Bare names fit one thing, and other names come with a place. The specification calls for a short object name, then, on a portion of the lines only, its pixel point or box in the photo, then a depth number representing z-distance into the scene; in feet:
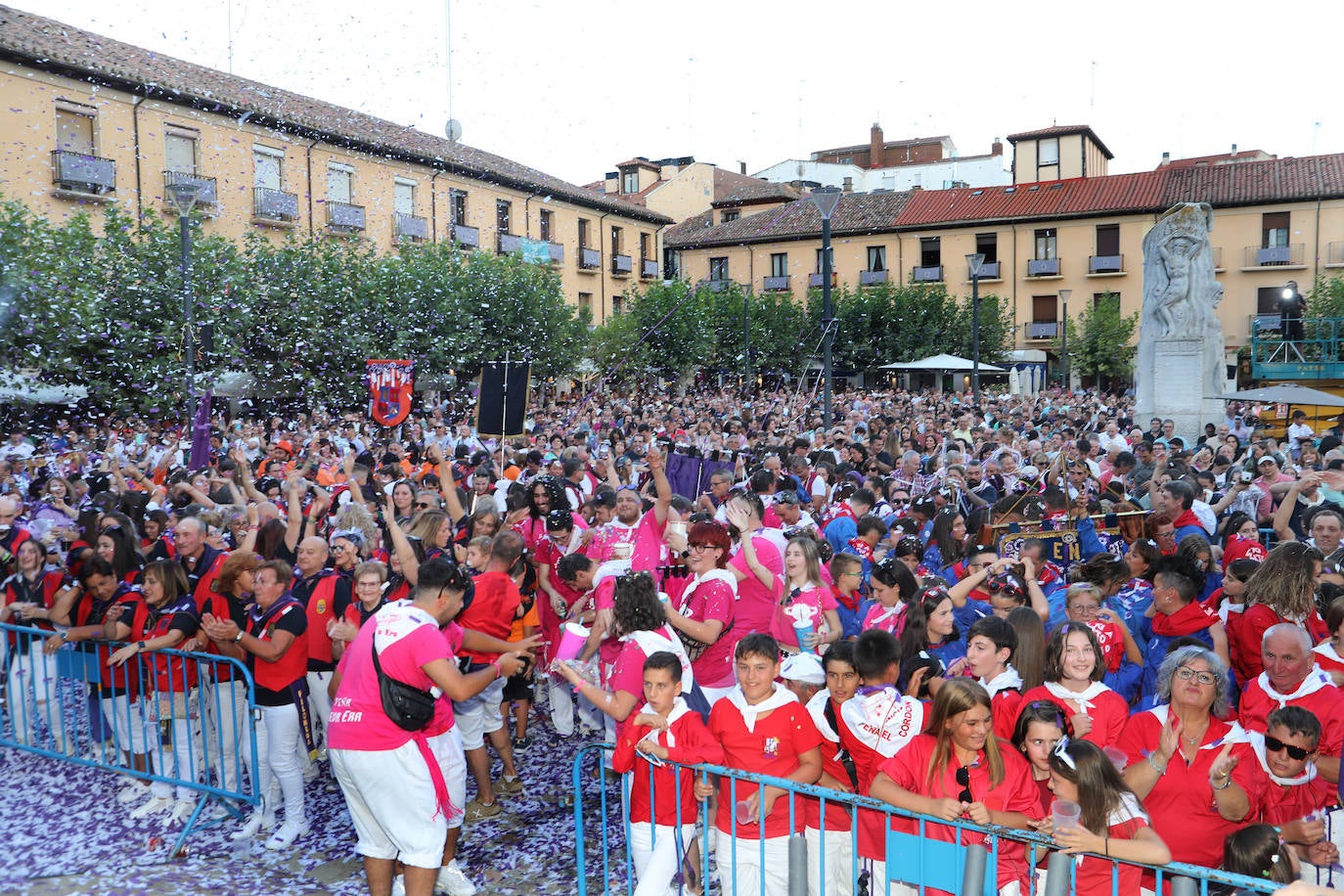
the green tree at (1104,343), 132.67
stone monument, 58.59
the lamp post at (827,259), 41.14
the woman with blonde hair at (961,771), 11.26
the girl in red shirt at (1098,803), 10.39
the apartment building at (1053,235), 134.41
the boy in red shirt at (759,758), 12.22
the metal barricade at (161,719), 18.02
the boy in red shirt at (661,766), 12.62
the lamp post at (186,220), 42.22
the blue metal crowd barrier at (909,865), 9.24
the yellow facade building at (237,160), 72.74
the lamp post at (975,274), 67.29
